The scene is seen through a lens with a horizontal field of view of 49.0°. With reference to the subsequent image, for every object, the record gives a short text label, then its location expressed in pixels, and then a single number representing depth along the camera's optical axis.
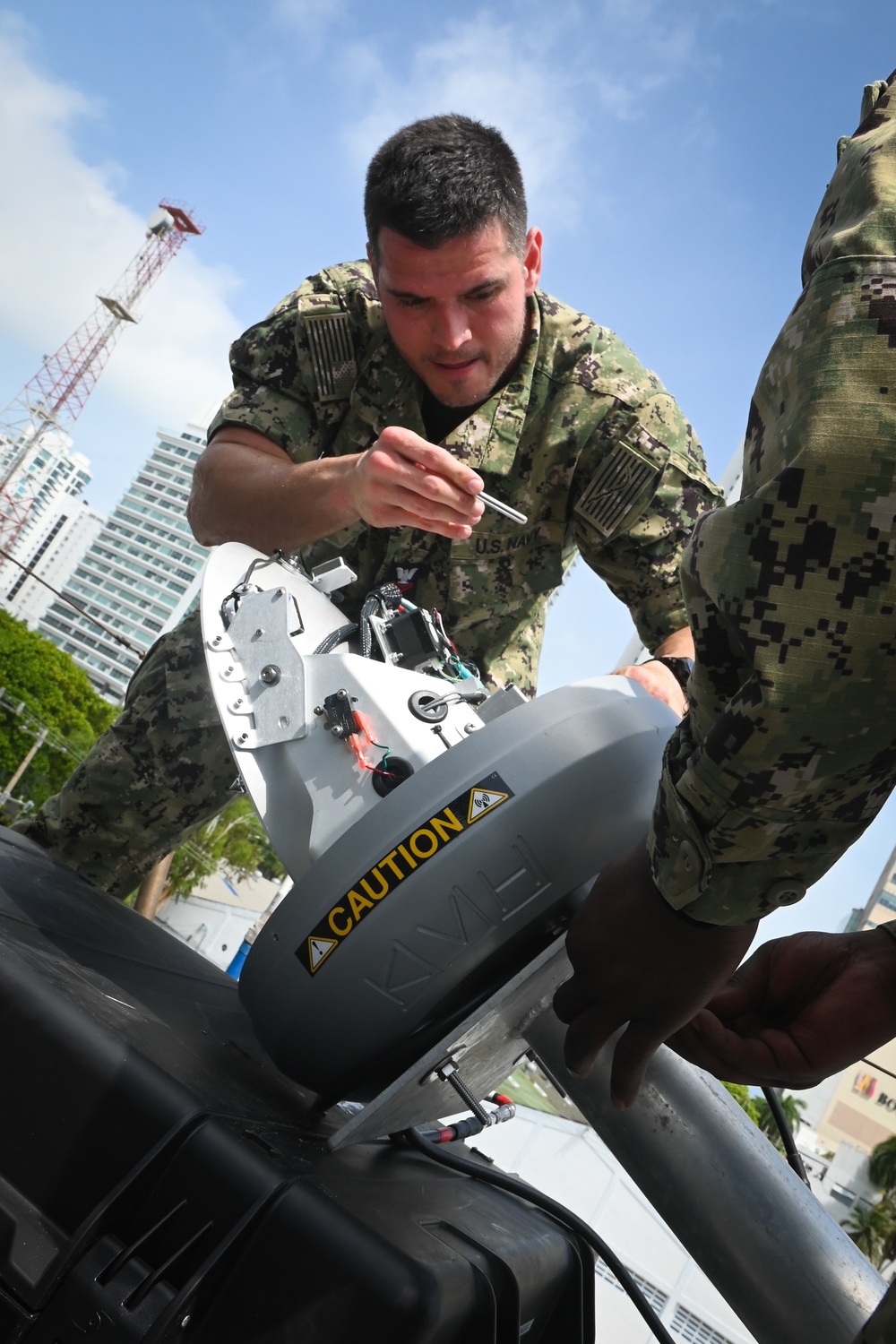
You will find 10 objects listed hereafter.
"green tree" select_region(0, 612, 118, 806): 27.75
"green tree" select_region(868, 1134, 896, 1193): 39.00
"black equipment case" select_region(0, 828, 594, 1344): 0.90
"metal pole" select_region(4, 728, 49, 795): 25.84
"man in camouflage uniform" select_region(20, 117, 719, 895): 2.18
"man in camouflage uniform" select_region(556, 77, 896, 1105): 0.88
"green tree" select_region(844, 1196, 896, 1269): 33.19
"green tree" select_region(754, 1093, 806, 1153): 36.05
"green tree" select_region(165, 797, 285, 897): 27.79
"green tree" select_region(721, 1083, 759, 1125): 37.53
